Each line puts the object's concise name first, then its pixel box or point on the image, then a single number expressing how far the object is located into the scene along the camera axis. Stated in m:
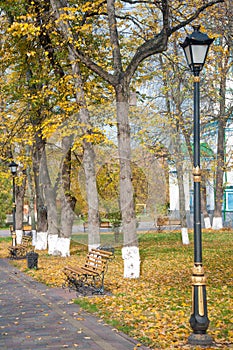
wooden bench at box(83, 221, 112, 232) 34.16
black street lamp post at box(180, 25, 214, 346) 8.74
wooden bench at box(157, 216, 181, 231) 42.09
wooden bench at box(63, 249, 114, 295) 13.95
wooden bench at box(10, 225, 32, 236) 48.10
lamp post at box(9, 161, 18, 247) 28.38
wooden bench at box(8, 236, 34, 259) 26.69
